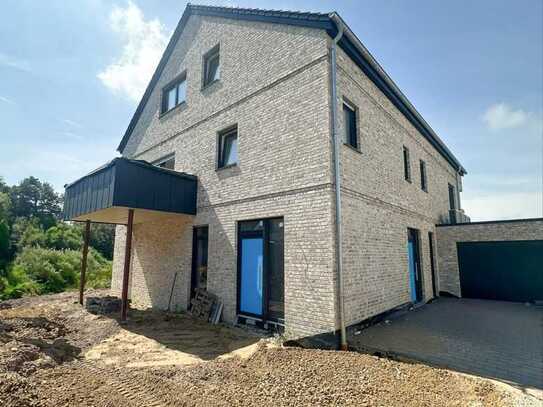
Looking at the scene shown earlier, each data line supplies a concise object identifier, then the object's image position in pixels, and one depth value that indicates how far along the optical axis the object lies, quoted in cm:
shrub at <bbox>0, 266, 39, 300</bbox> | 1366
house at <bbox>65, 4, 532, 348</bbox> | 613
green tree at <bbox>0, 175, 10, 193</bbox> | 3576
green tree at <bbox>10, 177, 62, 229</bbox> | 3619
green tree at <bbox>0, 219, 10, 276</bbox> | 1778
